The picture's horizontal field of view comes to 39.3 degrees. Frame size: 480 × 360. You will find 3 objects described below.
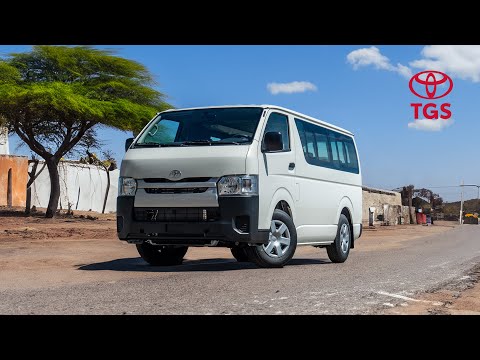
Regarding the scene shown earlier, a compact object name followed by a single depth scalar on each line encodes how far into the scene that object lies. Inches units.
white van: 366.3
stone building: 1499.8
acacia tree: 957.8
